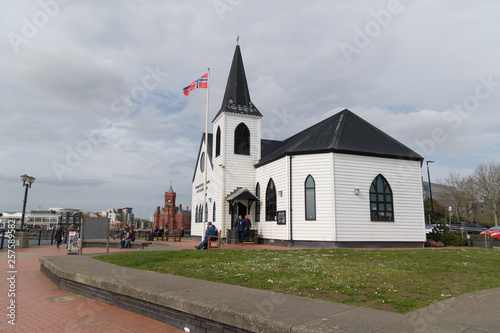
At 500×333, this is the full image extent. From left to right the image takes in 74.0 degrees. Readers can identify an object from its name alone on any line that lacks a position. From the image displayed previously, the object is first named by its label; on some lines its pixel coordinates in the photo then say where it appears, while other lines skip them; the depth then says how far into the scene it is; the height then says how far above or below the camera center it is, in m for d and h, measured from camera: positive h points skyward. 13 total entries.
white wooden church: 19.09 +1.64
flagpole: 22.78 +6.55
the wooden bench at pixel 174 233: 26.27 -1.26
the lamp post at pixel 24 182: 22.73 +2.37
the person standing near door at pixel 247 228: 22.56 -0.64
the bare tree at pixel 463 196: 52.25 +3.89
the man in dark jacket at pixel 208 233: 16.33 -0.77
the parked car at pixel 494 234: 25.59 -1.06
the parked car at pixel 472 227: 37.81 -0.84
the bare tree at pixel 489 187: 46.62 +4.72
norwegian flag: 23.20 +9.29
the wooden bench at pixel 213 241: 16.42 -1.12
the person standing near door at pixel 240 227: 22.02 -0.56
